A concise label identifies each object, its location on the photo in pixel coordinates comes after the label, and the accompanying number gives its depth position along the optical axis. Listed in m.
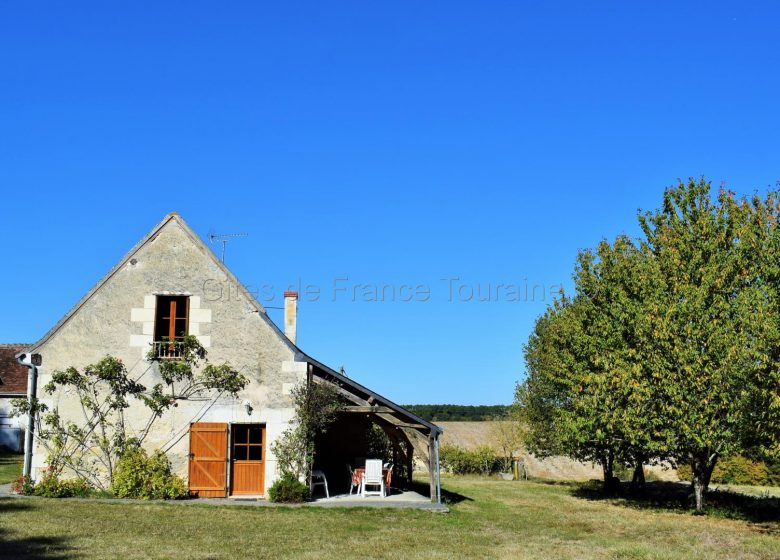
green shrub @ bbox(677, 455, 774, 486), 32.25
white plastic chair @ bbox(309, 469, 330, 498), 18.38
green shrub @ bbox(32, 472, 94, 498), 17.08
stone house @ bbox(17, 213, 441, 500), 17.84
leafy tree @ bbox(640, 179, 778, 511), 17.60
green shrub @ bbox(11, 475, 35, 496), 17.23
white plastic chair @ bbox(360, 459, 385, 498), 19.12
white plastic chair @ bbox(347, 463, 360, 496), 19.47
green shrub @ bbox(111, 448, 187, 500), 17.20
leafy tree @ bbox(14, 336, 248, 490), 17.62
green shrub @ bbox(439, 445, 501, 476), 33.22
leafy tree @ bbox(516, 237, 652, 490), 19.22
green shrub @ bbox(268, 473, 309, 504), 17.27
